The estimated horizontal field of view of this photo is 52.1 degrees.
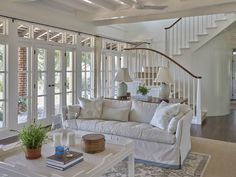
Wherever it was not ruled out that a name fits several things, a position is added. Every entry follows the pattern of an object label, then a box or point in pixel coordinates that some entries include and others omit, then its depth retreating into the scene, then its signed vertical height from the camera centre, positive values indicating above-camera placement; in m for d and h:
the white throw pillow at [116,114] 4.08 -0.54
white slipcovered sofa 3.27 -0.66
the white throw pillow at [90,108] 4.18 -0.46
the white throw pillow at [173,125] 3.27 -0.58
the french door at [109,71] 7.62 +0.35
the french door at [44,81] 5.11 +0.03
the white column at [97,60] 6.99 +0.63
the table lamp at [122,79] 4.76 +0.06
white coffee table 2.01 -0.73
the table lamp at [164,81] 4.43 +0.02
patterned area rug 3.06 -1.16
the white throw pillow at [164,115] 3.45 -0.48
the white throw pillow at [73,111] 4.16 -0.50
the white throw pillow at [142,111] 4.00 -0.49
